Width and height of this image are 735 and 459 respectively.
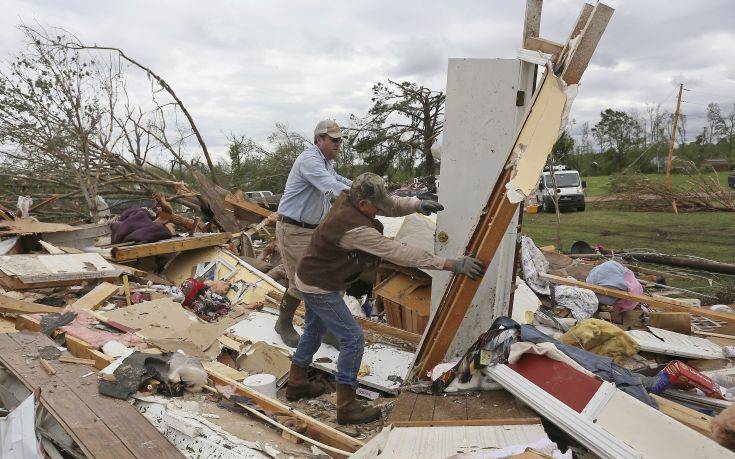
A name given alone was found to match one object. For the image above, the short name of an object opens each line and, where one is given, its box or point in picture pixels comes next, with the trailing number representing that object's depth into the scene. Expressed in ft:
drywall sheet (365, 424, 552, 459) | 7.45
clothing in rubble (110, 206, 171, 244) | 22.20
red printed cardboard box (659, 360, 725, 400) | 10.77
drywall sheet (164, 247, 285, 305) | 19.25
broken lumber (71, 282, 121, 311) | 16.33
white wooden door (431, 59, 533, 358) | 11.82
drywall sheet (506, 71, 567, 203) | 9.14
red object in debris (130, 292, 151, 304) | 17.98
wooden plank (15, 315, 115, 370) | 12.29
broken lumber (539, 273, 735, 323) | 16.40
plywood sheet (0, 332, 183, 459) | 8.85
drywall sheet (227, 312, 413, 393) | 12.82
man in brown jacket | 9.78
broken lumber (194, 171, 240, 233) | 28.84
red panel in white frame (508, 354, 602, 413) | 8.63
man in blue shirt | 13.03
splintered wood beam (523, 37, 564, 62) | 10.12
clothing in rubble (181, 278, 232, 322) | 17.47
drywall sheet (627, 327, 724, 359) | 13.83
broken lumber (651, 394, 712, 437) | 8.51
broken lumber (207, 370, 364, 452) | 9.53
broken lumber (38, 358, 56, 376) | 11.57
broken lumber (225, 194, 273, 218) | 28.15
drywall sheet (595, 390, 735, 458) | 7.15
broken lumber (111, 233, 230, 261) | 20.99
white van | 60.03
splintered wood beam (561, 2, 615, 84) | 8.27
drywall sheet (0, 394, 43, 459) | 9.05
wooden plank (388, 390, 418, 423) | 8.69
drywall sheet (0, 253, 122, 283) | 17.21
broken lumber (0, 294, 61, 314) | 15.48
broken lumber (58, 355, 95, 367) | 12.26
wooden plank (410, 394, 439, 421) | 8.76
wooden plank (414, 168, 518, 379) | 9.90
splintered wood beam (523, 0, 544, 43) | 10.83
